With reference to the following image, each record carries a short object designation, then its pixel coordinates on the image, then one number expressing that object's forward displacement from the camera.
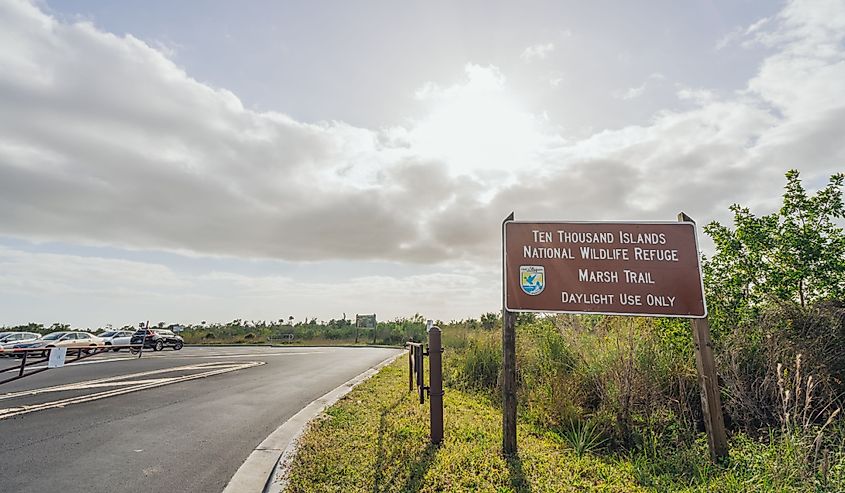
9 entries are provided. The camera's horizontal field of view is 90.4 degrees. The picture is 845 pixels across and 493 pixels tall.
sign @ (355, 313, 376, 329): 44.38
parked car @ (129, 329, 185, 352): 27.33
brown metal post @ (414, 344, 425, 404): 6.70
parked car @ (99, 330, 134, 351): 28.56
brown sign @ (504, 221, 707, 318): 5.27
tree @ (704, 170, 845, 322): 5.88
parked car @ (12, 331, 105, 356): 21.48
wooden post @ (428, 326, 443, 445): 5.14
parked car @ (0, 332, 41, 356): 20.52
